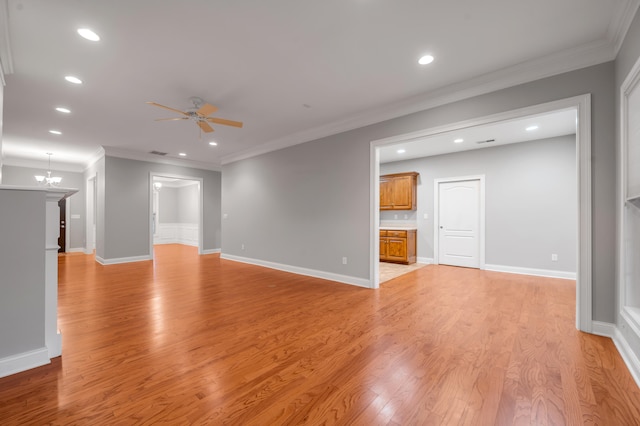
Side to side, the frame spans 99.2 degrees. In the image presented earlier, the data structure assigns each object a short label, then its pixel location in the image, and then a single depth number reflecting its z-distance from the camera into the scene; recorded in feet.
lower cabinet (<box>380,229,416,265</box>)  21.47
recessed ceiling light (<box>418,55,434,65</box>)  9.50
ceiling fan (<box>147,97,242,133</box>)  12.31
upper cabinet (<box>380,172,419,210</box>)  22.90
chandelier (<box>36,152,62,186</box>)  23.97
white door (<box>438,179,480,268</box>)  20.35
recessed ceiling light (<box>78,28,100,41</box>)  8.05
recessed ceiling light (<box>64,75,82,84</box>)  10.75
